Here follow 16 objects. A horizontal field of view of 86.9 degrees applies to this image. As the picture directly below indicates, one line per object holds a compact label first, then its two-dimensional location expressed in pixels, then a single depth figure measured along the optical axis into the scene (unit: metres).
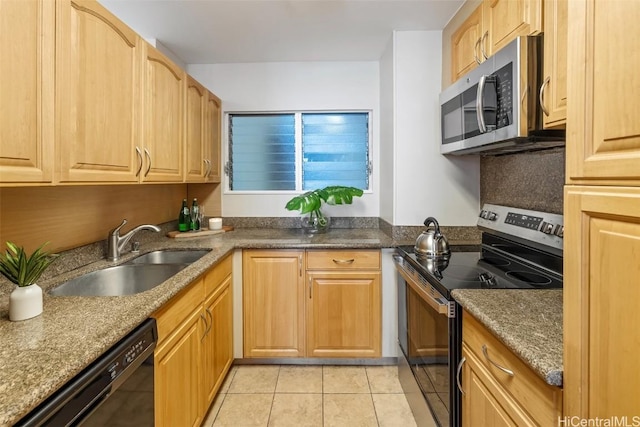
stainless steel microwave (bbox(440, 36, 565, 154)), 1.39
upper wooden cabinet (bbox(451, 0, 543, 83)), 1.42
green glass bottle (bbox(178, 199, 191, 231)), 2.78
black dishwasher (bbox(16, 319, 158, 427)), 0.76
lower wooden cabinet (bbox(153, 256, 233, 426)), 1.32
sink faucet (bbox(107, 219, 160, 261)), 1.83
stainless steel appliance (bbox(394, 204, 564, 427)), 1.37
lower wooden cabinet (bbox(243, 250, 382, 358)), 2.38
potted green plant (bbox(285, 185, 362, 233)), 2.62
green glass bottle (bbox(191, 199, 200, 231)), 2.81
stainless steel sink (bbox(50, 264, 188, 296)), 1.50
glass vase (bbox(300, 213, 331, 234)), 2.81
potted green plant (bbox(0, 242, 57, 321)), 1.02
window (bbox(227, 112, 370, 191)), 3.12
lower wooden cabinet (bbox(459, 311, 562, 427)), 0.83
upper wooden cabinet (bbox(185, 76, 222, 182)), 2.37
